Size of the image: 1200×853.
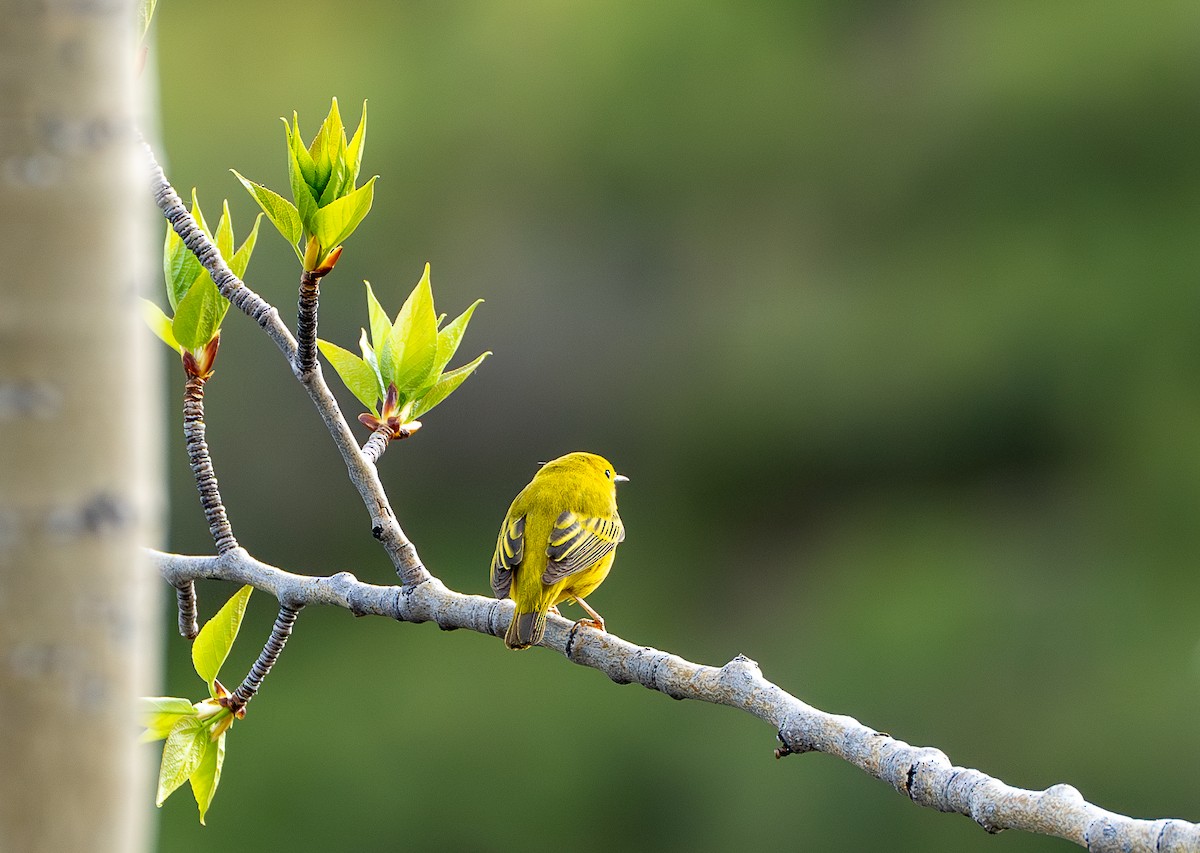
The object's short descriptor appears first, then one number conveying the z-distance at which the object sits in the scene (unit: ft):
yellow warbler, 22.24
